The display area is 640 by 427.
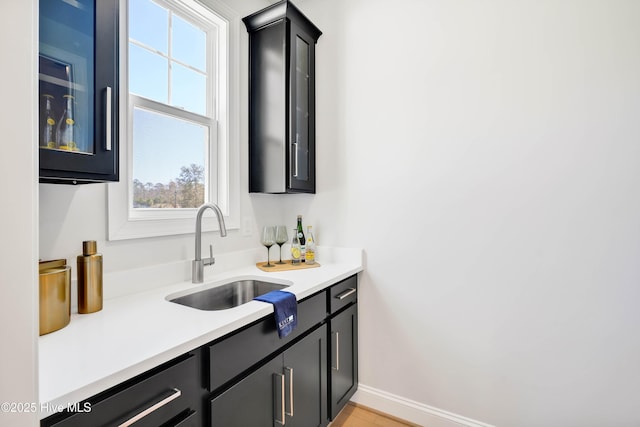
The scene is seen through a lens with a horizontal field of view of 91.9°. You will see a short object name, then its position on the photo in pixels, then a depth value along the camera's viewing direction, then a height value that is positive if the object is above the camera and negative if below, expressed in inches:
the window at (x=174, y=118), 57.7 +21.1
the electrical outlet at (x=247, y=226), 80.5 -2.7
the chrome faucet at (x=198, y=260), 62.3 -8.9
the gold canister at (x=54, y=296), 37.7 -10.1
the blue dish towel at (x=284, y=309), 49.4 -15.6
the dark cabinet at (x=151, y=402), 28.0 -18.7
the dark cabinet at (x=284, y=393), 41.9 -28.1
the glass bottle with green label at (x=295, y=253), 82.2 -10.0
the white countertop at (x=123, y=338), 27.8 -14.4
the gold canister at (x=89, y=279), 44.9 -9.2
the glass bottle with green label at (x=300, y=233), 85.7 -5.0
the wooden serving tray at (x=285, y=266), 75.5 -12.9
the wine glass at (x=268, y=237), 80.6 -5.6
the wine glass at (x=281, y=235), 83.4 -5.4
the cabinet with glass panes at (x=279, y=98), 76.7 +30.2
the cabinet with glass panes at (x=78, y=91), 36.1 +15.7
